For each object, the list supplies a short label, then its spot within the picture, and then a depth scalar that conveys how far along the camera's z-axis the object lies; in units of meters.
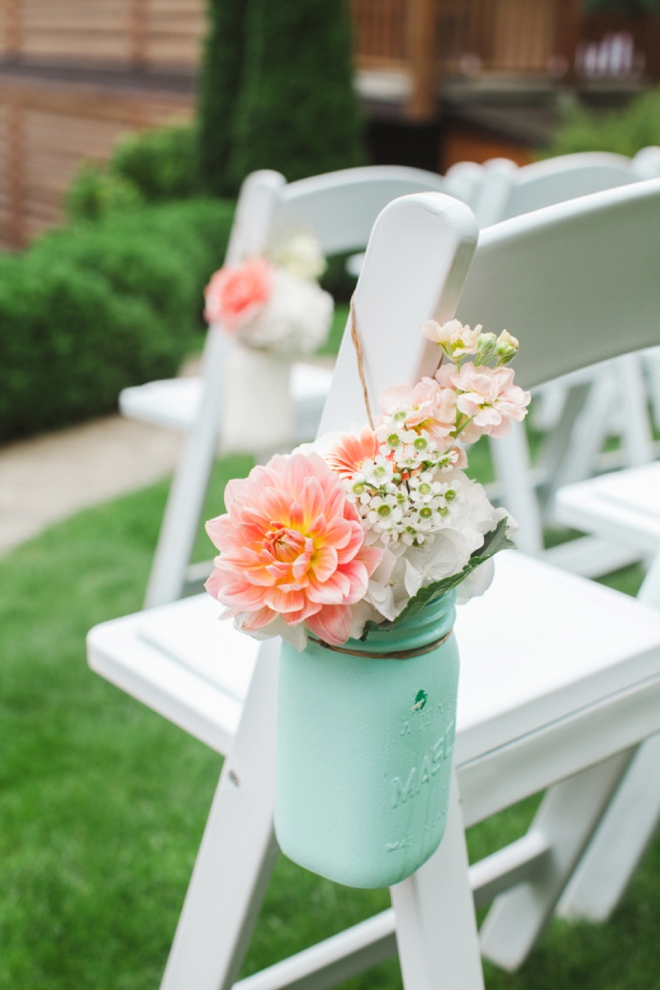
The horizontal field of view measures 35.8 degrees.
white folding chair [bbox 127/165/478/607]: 2.11
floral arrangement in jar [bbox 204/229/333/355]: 2.11
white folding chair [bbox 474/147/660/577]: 2.31
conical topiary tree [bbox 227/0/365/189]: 7.38
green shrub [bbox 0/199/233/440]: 4.51
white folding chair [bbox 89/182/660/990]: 0.71
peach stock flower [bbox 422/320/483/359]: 0.67
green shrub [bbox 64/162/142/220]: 8.50
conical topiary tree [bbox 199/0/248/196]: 7.68
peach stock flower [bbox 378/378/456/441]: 0.68
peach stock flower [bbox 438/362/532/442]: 0.68
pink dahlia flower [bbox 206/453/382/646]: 0.66
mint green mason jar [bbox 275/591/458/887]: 0.73
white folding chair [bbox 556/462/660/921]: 1.28
